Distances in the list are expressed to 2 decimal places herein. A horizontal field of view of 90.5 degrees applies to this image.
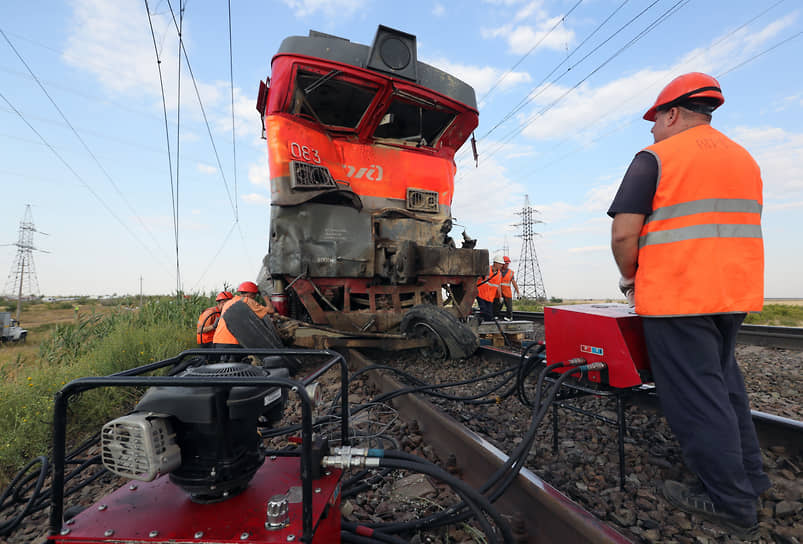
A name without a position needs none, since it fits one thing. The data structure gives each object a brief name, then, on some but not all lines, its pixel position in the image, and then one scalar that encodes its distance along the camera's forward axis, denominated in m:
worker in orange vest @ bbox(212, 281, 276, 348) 4.39
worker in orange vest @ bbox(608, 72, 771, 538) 1.67
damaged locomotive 5.08
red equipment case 1.91
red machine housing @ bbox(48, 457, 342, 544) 1.17
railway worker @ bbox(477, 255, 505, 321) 10.34
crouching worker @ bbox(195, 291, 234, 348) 5.11
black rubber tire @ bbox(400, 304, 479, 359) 4.52
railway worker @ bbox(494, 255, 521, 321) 10.98
